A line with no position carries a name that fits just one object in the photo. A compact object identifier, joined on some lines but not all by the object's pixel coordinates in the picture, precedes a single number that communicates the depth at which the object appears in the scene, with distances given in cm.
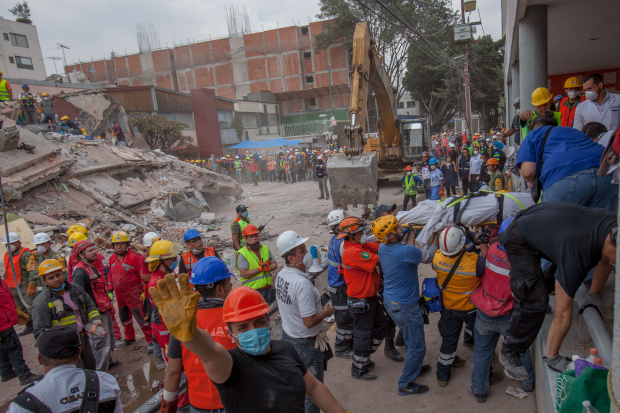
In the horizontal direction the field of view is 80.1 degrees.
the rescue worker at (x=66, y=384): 220
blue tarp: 3080
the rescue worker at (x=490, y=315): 337
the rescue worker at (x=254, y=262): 496
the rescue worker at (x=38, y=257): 575
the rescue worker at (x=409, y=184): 1173
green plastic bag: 167
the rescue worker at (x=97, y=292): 469
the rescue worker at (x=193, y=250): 482
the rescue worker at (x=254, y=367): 165
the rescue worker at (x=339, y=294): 454
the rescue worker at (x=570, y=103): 444
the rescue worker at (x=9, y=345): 475
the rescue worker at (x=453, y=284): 361
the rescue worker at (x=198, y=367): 267
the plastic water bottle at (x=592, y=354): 194
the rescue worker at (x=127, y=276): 546
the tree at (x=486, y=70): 2928
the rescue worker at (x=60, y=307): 383
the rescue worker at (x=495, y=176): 937
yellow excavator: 1042
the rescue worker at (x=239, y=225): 686
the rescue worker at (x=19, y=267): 609
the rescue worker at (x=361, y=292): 405
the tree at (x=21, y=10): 4372
